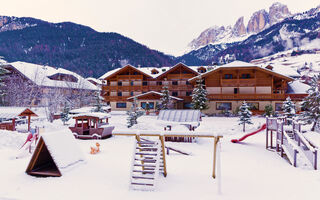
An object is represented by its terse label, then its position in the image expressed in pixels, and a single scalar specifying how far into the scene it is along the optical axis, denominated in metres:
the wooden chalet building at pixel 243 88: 31.84
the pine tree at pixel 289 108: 23.64
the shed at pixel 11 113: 17.19
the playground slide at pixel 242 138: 16.05
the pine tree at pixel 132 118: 23.73
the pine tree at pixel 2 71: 27.80
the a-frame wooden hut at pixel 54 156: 8.16
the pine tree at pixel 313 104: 19.44
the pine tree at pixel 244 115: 22.50
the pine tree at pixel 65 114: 26.45
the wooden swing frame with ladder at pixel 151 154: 7.12
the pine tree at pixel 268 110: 28.25
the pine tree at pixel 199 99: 30.53
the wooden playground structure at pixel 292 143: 9.87
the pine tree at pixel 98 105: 29.22
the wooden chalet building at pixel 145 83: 40.16
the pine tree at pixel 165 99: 33.48
